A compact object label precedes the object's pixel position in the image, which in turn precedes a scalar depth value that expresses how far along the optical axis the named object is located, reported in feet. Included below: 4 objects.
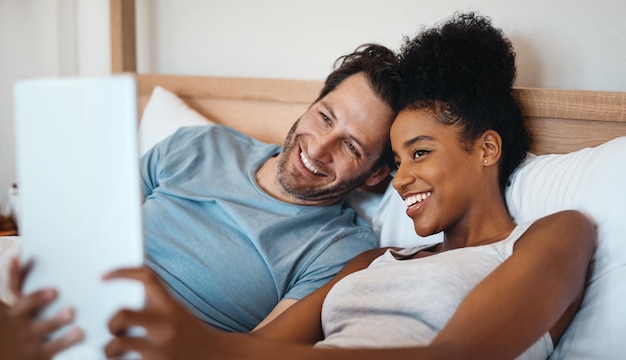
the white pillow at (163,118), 6.18
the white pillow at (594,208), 3.56
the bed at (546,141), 3.61
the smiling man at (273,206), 4.52
